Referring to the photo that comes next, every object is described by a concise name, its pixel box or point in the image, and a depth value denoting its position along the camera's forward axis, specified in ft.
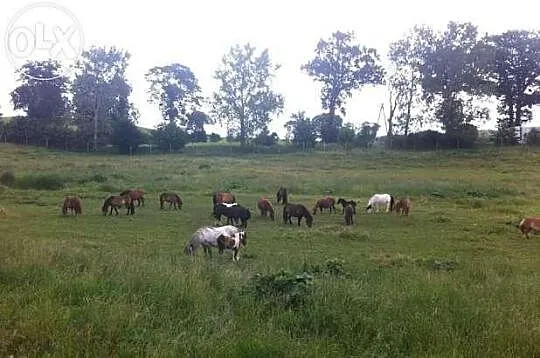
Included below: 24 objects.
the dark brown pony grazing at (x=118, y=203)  81.35
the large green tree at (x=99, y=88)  255.29
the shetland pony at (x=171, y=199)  89.66
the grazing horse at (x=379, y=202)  89.51
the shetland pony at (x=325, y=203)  87.20
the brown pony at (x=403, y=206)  83.66
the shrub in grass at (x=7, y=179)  114.62
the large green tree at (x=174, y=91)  282.56
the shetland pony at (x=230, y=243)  49.55
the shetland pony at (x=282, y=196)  96.02
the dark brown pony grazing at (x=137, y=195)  88.17
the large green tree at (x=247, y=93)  249.75
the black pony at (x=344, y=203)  85.37
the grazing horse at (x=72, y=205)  78.64
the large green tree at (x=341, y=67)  259.60
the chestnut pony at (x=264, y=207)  81.00
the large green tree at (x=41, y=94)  256.62
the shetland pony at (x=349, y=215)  75.87
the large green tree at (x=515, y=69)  223.10
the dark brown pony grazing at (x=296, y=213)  73.97
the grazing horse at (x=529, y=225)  64.84
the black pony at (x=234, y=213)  73.00
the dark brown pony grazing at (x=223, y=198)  87.81
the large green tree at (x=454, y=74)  217.97
